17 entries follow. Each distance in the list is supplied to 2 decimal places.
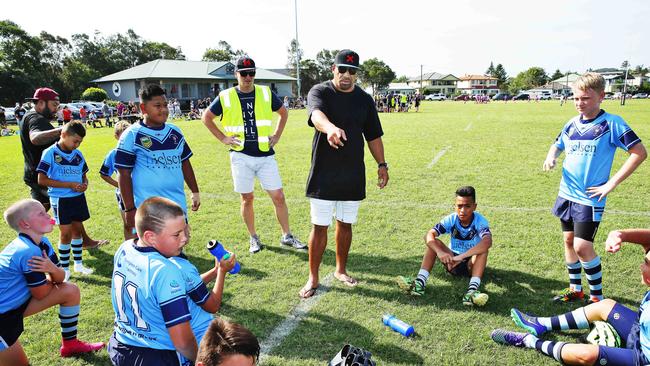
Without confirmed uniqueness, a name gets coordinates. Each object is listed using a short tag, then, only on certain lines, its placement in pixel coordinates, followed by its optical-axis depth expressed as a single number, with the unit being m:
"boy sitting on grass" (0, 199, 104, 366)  2.93
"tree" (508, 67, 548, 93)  135.75
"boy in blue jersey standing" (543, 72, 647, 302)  3.82
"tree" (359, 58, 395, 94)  102.69
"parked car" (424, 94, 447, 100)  92.69
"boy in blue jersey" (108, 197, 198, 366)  2.24
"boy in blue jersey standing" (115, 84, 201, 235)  3.94
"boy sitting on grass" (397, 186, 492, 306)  4.39
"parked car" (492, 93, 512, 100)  81.09
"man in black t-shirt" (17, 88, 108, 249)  5.16
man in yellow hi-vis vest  5.60
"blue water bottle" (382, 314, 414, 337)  3.63
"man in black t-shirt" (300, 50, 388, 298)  4.23
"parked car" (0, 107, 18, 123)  32.59
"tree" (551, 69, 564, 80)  161.02
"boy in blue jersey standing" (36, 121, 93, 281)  5.00
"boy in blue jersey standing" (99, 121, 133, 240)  5.47
